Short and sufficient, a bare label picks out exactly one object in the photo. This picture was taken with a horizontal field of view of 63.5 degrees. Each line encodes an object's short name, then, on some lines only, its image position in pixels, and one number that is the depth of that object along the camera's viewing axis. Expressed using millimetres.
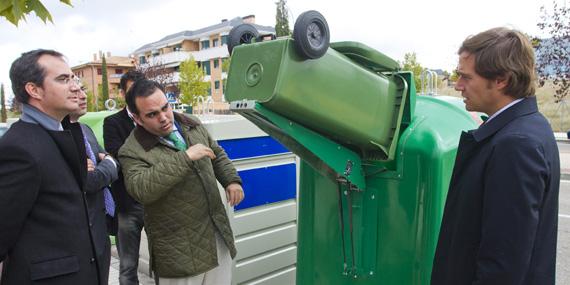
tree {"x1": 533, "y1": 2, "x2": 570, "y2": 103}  14906
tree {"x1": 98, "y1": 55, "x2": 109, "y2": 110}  41406
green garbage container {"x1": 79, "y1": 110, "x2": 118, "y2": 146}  5102
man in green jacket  2287
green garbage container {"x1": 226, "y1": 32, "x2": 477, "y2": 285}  1832
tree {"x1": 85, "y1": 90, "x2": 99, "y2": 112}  43119
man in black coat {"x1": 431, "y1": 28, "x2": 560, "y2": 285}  1394
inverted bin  1772
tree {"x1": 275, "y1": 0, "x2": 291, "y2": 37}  34459
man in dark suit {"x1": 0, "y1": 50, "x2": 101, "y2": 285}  1680
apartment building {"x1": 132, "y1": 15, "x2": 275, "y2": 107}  48375
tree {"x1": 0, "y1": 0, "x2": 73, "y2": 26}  1972
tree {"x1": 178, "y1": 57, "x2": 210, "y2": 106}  34875
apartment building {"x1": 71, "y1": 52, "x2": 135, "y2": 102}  57966
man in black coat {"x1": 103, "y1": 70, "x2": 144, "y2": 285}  3203
